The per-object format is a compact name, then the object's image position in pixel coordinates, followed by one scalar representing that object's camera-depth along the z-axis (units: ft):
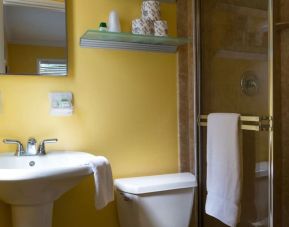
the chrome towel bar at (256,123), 4.66
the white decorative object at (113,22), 5.48
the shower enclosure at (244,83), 4.83
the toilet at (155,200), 5.15
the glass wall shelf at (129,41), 5.41
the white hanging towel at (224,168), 4.96
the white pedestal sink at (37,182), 3.63
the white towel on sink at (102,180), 4.21
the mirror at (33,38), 4.99
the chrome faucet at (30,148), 4.87
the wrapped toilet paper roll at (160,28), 5.72
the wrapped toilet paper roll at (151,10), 5.77
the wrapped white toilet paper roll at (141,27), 5.62
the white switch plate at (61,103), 5.27
